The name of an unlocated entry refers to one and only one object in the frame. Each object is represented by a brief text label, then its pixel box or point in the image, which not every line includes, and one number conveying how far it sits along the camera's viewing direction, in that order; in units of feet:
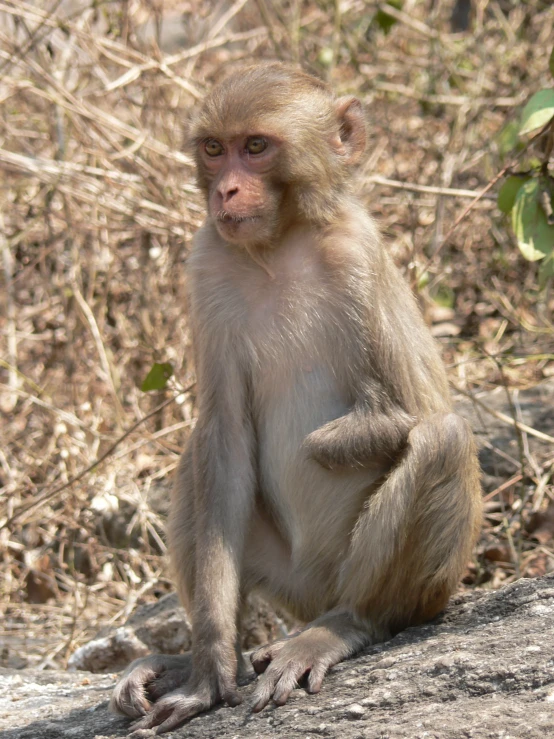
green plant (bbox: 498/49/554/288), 35.63
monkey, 25.68
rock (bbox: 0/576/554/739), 20.62
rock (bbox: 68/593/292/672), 34.78
